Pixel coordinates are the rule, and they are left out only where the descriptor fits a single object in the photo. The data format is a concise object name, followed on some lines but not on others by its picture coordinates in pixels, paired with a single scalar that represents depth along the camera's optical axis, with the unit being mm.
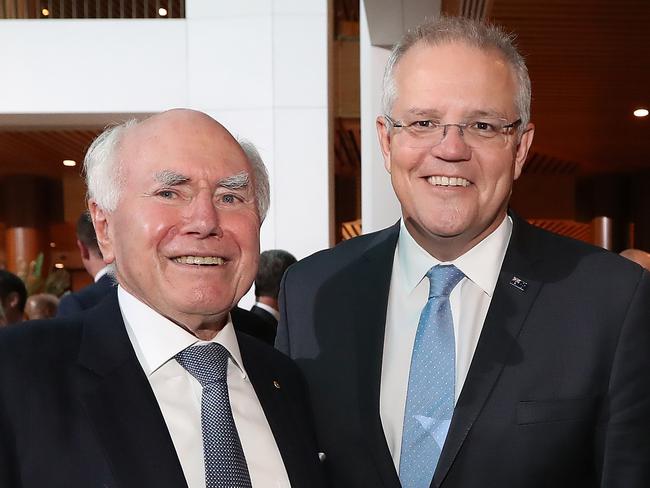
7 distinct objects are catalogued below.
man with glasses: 1732
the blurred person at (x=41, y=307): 6101
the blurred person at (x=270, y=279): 4508
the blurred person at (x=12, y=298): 4934
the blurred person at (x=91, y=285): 3695
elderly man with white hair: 1413
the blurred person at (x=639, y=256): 4371
